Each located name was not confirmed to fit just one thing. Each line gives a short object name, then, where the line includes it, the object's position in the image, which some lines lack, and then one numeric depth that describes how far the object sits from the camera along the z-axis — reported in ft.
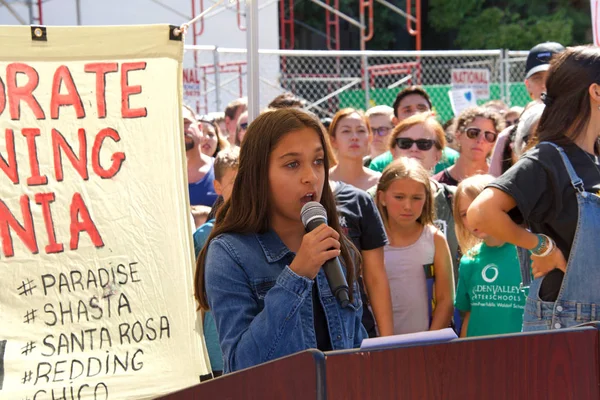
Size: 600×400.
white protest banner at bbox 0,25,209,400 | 11.17
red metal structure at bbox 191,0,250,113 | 46.50
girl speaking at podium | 6.29
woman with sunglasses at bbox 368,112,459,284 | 17.72
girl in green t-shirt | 12.73
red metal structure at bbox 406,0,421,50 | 48.57
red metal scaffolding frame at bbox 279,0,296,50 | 56.59
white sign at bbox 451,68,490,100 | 33.50
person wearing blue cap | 16.69
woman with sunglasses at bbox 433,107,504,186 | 18.18
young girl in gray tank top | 13.33
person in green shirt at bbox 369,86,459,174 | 21.50
